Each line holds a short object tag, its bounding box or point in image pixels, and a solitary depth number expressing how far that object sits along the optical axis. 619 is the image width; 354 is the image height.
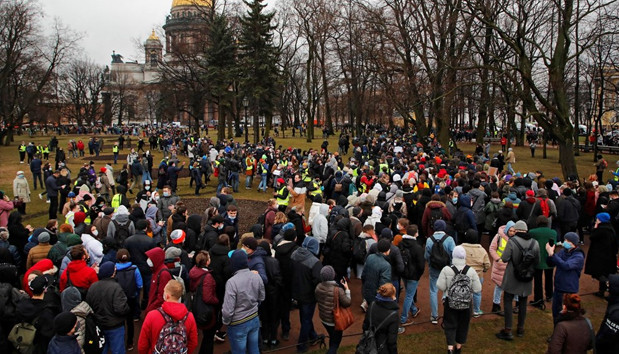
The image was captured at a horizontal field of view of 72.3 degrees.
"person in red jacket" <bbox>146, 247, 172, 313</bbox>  5.34
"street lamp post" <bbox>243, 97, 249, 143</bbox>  33.61
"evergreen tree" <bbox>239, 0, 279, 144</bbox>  31.48
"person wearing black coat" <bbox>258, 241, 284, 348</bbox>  6.08
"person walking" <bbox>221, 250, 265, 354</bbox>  5.23
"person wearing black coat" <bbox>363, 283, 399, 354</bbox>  4.95
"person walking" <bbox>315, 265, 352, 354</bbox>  5.41
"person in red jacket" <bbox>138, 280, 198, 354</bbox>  4.43
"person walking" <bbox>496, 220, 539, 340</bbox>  6.49
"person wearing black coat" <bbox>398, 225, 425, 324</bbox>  6.71
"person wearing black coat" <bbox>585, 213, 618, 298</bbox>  7.71
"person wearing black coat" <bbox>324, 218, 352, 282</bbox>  7.36
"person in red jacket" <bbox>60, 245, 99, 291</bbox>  5.71
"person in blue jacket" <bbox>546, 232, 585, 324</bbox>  6.34
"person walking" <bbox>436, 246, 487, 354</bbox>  5.68
